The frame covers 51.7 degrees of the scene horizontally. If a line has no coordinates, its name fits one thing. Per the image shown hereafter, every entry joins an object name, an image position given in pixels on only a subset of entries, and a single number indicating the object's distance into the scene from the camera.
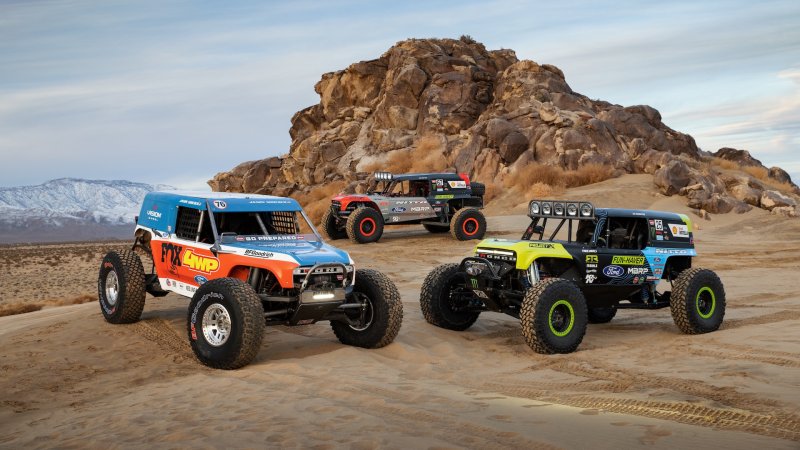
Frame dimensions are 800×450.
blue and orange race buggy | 9.98
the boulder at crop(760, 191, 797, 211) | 31.61
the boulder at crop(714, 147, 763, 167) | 47.00
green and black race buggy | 10.96
